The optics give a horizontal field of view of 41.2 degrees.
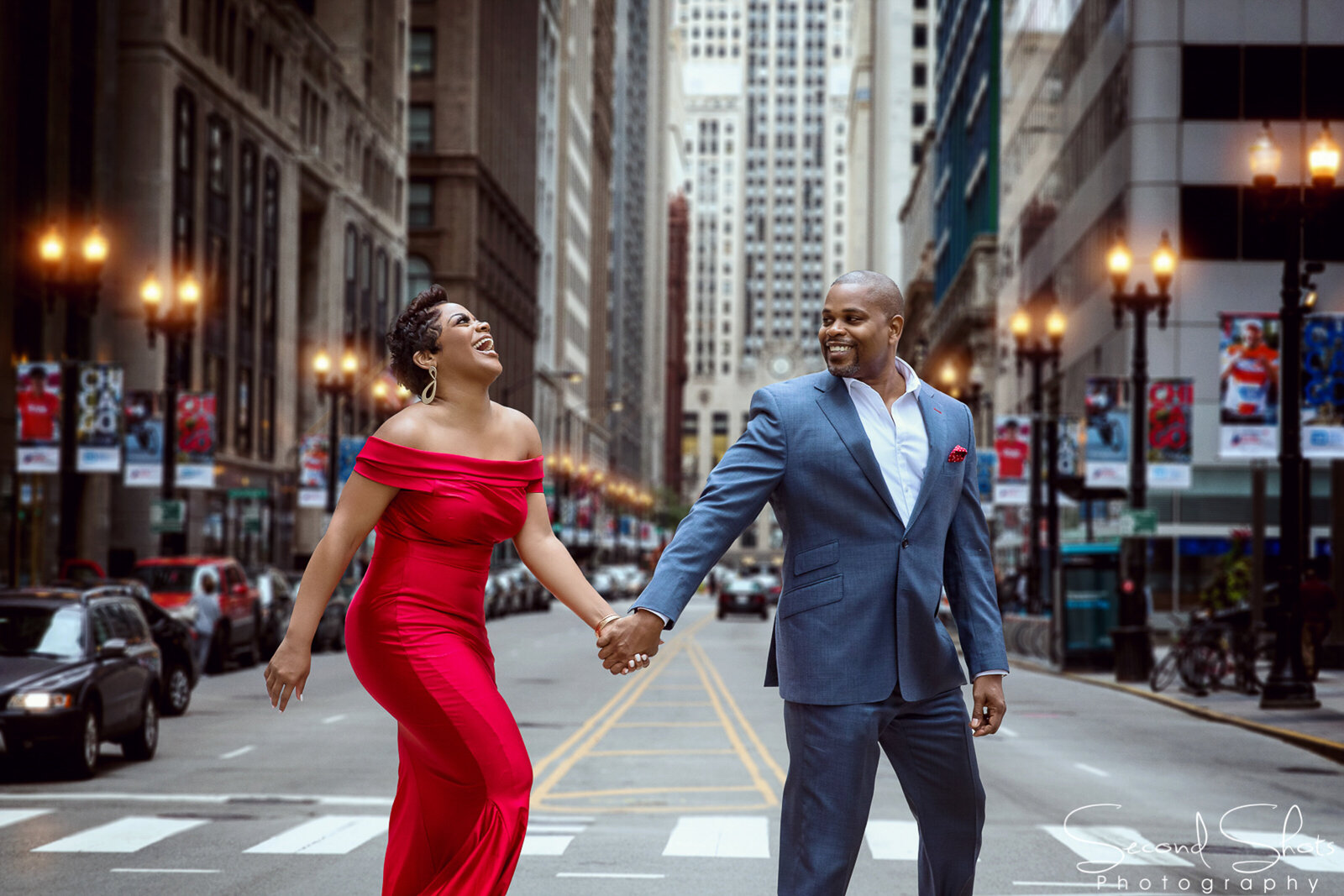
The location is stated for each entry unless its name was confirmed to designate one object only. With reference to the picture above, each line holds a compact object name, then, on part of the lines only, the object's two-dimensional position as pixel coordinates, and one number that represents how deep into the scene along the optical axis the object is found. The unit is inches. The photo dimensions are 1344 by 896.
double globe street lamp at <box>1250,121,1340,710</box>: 850.1
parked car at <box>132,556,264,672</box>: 1117.7
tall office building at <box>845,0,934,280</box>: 5310.0
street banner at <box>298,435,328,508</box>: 1900.8
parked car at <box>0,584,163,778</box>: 534.0
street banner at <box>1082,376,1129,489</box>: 1282.0
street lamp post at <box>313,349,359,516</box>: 1729.6
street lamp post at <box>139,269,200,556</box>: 1282.0
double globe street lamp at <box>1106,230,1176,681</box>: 1099.3
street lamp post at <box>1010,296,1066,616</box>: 1416.1
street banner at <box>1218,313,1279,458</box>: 991.0
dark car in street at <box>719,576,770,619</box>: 2476.6
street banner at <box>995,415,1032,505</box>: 1679.4
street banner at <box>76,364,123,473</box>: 1185.4
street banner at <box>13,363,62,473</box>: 1144.8
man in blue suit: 211.0
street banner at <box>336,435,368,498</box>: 1935.3
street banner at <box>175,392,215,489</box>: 1418.6
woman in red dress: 224.2
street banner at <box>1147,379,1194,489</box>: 1219.9
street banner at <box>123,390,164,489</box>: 1380.4
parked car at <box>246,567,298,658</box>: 1258.6
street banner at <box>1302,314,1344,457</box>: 985.5
